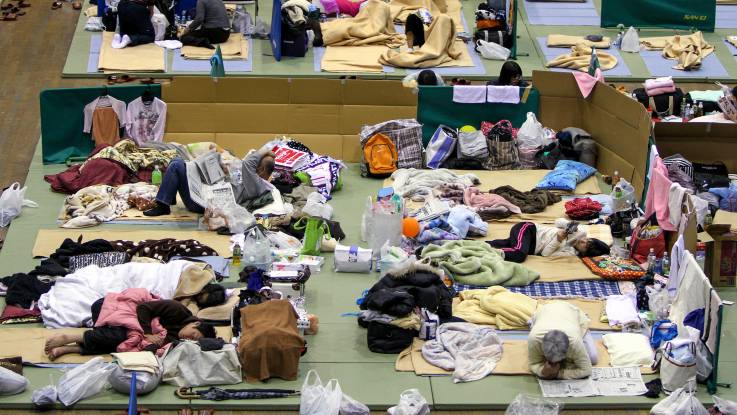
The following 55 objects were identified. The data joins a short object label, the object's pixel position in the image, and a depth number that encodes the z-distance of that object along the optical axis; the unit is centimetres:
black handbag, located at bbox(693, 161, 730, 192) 1747
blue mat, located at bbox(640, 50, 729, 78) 2219
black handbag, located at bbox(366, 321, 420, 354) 1430
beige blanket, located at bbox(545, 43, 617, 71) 2233
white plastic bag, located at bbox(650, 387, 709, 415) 1317
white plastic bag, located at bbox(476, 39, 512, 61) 2258
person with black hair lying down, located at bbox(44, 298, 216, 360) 1399
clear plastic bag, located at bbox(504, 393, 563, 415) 1323
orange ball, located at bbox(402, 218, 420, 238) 1653
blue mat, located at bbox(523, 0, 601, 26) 2448
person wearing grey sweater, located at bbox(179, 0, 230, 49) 2252
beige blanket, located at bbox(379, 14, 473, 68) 2206
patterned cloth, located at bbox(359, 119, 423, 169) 1886
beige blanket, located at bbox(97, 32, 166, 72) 2189
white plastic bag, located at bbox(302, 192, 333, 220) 1703
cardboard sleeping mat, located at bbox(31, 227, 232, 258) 1645
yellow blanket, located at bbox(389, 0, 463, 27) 2406
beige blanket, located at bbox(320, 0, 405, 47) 2289
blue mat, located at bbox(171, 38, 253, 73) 2191
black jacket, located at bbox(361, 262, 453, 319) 1431
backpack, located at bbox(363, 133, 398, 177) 1877
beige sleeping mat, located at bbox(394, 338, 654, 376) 1398
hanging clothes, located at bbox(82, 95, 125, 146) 1902
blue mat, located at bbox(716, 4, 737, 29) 2453
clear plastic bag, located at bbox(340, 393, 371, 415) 1323
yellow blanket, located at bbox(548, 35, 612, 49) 2314
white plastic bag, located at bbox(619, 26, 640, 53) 2305
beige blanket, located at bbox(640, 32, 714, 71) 2241
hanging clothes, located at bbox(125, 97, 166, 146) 1906
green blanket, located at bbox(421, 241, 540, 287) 1566
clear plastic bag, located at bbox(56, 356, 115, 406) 1339
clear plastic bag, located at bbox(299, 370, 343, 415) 1318
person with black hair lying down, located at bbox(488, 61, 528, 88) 1967
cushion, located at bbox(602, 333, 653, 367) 1412
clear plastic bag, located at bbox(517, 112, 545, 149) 1903
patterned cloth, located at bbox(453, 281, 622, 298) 1555
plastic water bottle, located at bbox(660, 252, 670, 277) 1580
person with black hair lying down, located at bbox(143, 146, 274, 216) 1723
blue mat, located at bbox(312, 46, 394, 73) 2200
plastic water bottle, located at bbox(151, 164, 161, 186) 1797
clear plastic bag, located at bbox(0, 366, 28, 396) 1340
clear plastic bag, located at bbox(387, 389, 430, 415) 1315
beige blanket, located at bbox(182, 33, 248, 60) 2238
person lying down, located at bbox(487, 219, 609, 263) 1633
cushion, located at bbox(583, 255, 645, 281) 1583
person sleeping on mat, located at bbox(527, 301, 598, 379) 1365
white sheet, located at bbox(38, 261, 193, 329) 1462
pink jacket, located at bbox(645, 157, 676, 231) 1611
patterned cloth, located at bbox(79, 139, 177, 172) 1819
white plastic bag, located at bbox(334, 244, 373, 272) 1602
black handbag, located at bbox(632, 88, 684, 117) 1972
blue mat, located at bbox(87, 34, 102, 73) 2211
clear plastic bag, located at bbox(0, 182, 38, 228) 1733
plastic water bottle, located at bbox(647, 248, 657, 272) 1577
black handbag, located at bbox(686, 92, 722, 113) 1969
